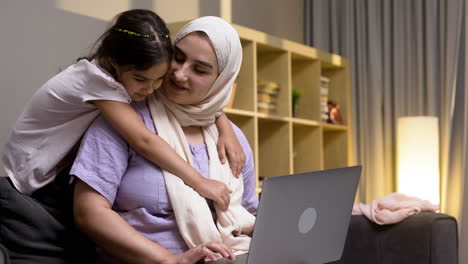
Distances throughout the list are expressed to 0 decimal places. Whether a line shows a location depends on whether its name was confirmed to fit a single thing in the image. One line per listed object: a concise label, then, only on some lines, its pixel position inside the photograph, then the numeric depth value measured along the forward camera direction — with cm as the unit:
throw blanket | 229
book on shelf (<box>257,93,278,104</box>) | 346
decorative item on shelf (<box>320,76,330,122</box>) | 398
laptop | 138
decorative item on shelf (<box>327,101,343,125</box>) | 408
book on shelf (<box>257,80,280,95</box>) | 345
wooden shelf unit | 329
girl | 166
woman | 159
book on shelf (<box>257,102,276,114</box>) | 345
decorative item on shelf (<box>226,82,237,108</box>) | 313
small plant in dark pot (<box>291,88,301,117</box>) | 378
